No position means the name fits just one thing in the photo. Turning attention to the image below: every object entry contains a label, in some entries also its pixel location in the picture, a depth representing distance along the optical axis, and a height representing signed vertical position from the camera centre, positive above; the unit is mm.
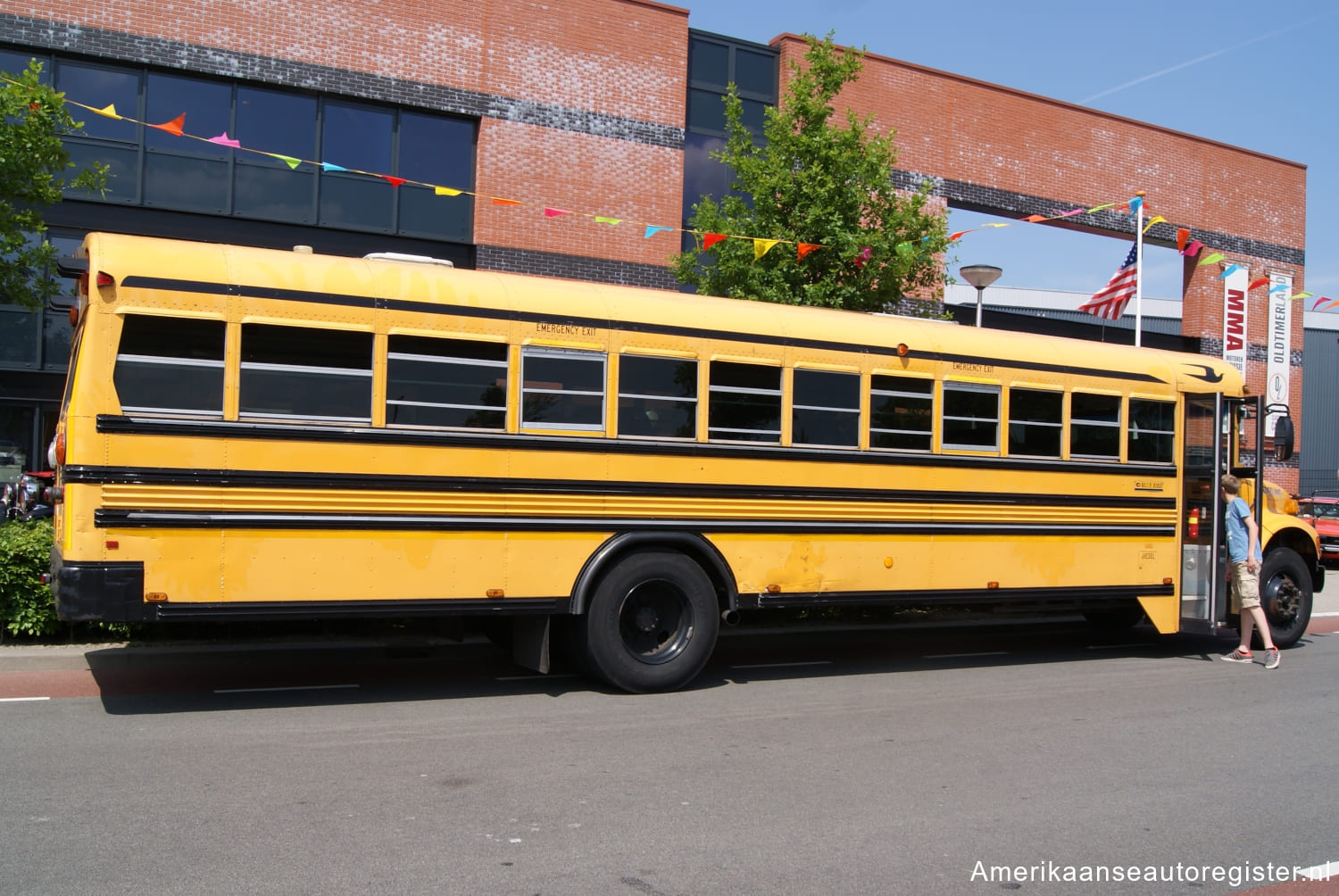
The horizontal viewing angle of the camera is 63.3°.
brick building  14680 +4942
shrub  8828 -1220
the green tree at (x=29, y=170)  9828 +2535
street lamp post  15609 +2889
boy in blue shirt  10047 -653
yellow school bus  6641 +15
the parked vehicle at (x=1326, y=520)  20875 -648
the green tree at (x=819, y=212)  13211 +3197
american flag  18719 +3200
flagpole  18359 +3679
